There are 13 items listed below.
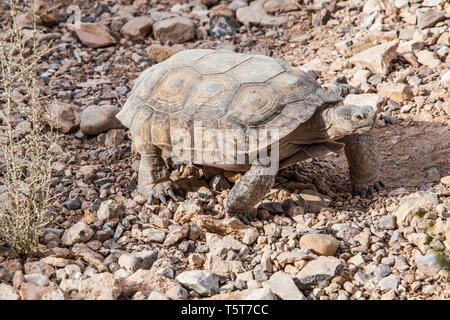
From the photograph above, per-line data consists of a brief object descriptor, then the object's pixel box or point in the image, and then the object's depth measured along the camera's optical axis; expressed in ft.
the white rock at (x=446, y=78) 19.48
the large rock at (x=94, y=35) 26.53
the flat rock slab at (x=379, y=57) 20.95
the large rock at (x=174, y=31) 26.84
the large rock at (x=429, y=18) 22.63
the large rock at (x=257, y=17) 27.58
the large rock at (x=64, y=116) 19.85
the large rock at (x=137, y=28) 27.25
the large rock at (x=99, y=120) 19.61
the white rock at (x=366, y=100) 19.60
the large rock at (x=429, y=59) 20.75
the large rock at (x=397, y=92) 19.83
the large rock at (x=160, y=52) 24.90
